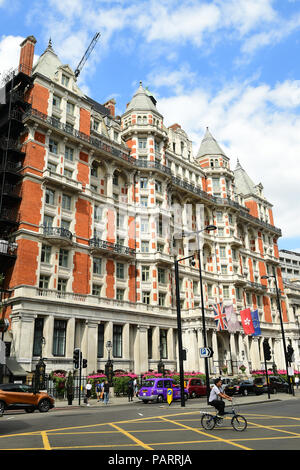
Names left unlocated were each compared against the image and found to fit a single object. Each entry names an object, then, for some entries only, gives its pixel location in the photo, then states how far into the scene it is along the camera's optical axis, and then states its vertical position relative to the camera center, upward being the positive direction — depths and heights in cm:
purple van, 2753 -161
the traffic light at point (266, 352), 3115 +87
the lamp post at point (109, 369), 3281 -22
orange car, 1948 -155
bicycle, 1244 -177
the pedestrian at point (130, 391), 2970 -184
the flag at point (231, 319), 4656 +510
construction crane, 6525 +4882
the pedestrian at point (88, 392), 2743 -176
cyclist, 1294 -111
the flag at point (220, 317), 4422 +511
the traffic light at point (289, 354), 3240 +70
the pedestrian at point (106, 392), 2714 -172
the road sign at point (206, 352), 2341 +71
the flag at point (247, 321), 4745 +489
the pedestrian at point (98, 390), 3076 -177
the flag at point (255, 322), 4938 +505
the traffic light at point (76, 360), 2614 +43
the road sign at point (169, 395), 2344 -172
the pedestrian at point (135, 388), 3431 -184
